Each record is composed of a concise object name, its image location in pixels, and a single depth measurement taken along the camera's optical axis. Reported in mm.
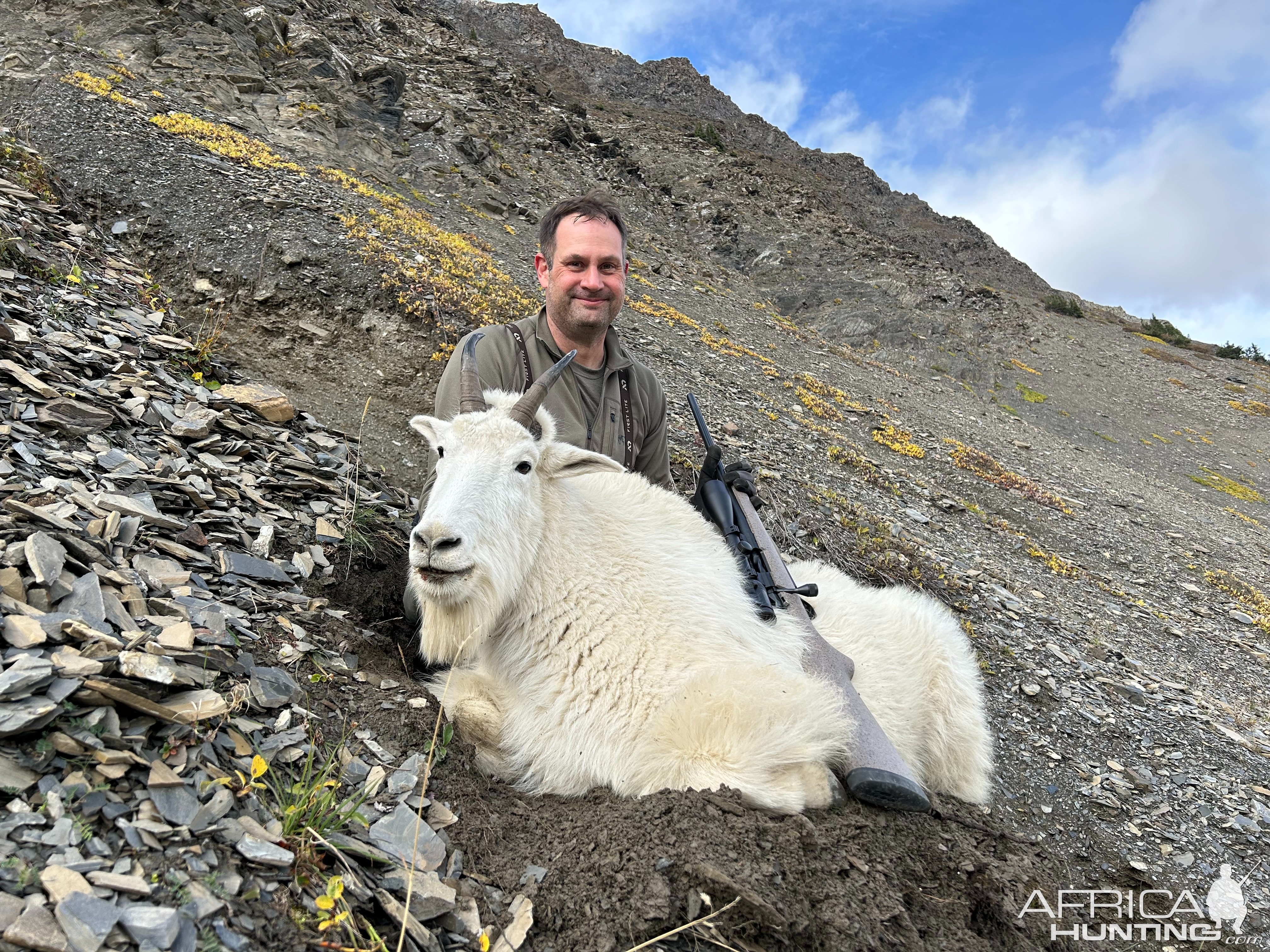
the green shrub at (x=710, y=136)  50250
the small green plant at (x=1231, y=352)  47438
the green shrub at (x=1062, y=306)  48094
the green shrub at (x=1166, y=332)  48656
